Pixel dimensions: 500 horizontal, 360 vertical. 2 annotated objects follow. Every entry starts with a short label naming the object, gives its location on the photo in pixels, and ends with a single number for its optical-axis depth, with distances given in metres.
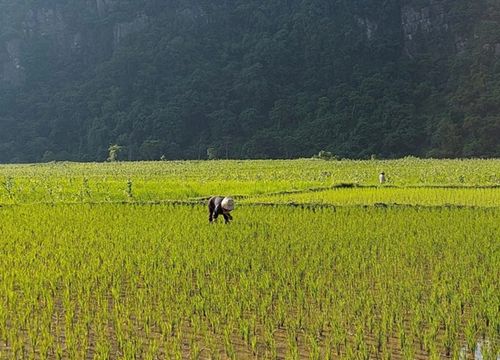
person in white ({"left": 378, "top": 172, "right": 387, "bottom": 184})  33.72
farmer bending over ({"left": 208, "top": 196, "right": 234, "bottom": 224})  17.12
